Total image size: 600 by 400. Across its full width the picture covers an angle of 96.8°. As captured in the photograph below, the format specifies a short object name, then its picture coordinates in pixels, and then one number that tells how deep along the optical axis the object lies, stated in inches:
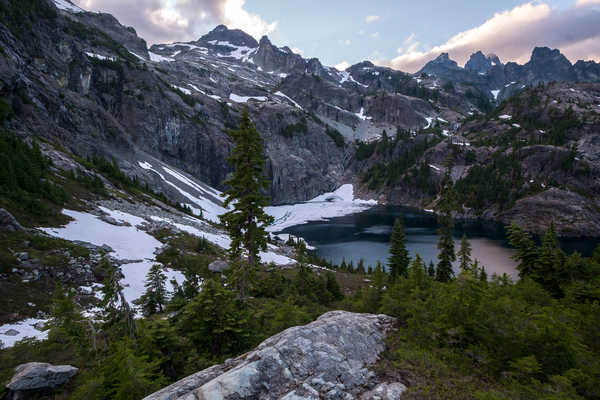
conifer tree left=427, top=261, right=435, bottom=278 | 1338.6
